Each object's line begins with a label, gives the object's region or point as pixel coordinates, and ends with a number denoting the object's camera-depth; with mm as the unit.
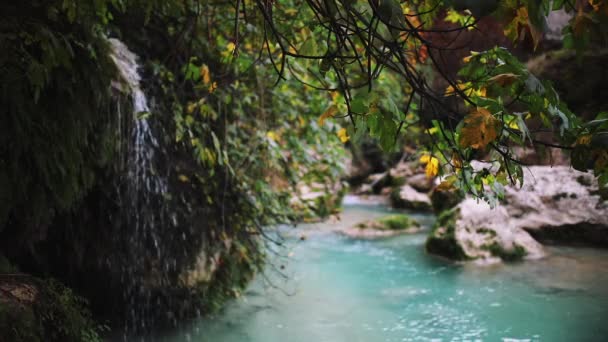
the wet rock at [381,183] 14188
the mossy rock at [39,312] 2066
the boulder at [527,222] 5961
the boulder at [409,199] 11047
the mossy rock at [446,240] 5949
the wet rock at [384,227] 7941
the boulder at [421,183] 12445
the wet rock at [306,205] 4671
